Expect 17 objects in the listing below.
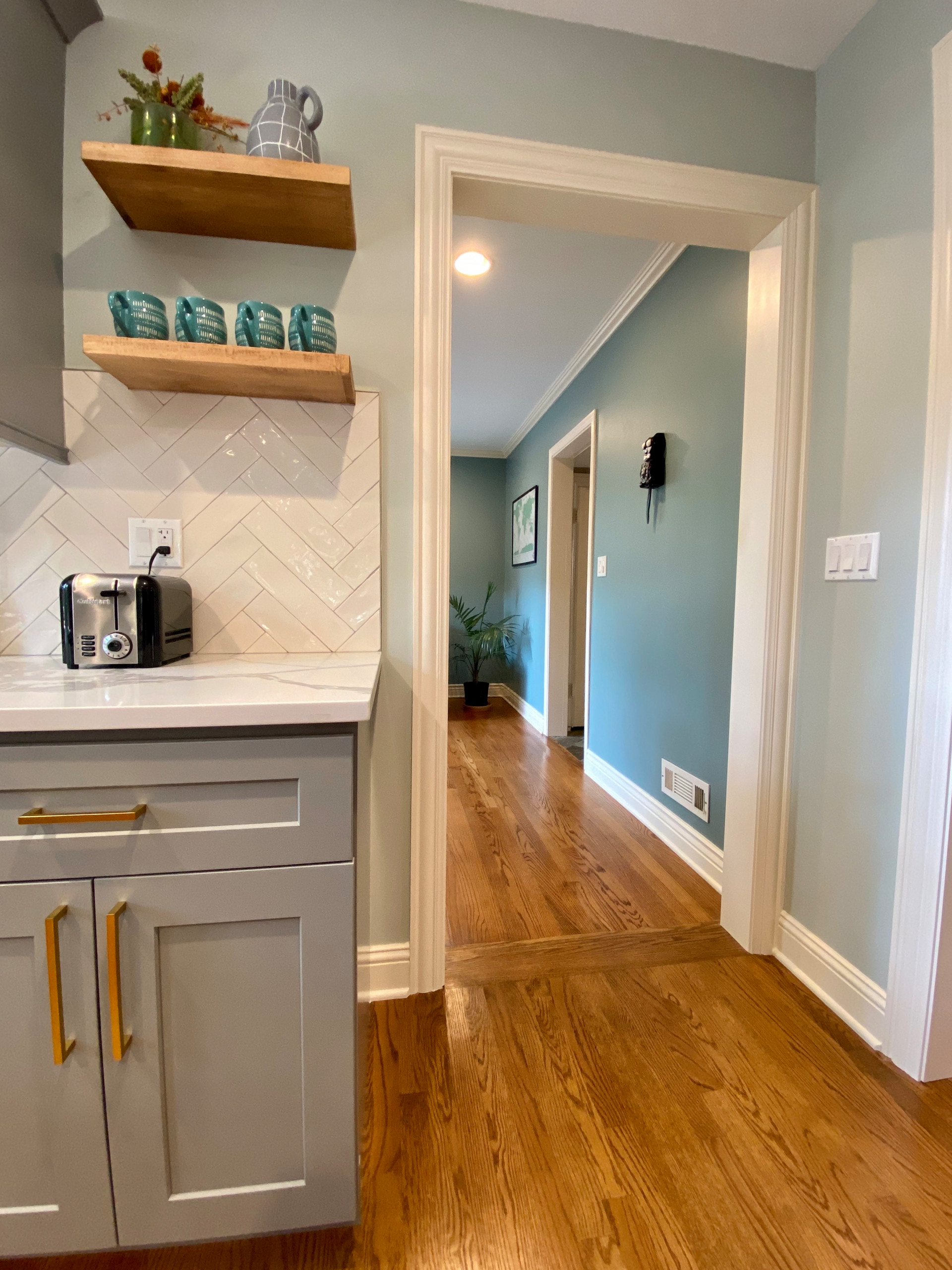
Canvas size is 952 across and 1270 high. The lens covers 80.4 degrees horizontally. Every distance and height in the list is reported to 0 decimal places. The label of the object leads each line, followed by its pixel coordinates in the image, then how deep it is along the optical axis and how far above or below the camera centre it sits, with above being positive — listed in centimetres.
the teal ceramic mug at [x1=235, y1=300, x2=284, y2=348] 113 +52
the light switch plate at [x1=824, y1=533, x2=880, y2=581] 132 +7
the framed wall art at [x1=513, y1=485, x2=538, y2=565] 453 +50
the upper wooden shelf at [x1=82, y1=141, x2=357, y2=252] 105 +78
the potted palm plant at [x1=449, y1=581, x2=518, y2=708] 523 -56
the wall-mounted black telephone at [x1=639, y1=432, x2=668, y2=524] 234 +53
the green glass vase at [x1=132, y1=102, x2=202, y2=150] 110 +89
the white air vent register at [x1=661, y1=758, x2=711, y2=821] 209 -79
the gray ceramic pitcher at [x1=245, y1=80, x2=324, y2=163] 111 +90
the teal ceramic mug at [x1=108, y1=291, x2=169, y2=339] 110 +52
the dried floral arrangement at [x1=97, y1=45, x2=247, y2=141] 109 +97
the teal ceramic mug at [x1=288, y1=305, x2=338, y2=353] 114 +52
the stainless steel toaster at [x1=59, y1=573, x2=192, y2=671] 108 -7
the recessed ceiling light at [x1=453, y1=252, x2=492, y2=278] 228 +133
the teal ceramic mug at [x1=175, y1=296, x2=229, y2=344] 112 +52
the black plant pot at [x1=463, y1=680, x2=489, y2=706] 524 -101
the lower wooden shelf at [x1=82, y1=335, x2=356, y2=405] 107 +43
